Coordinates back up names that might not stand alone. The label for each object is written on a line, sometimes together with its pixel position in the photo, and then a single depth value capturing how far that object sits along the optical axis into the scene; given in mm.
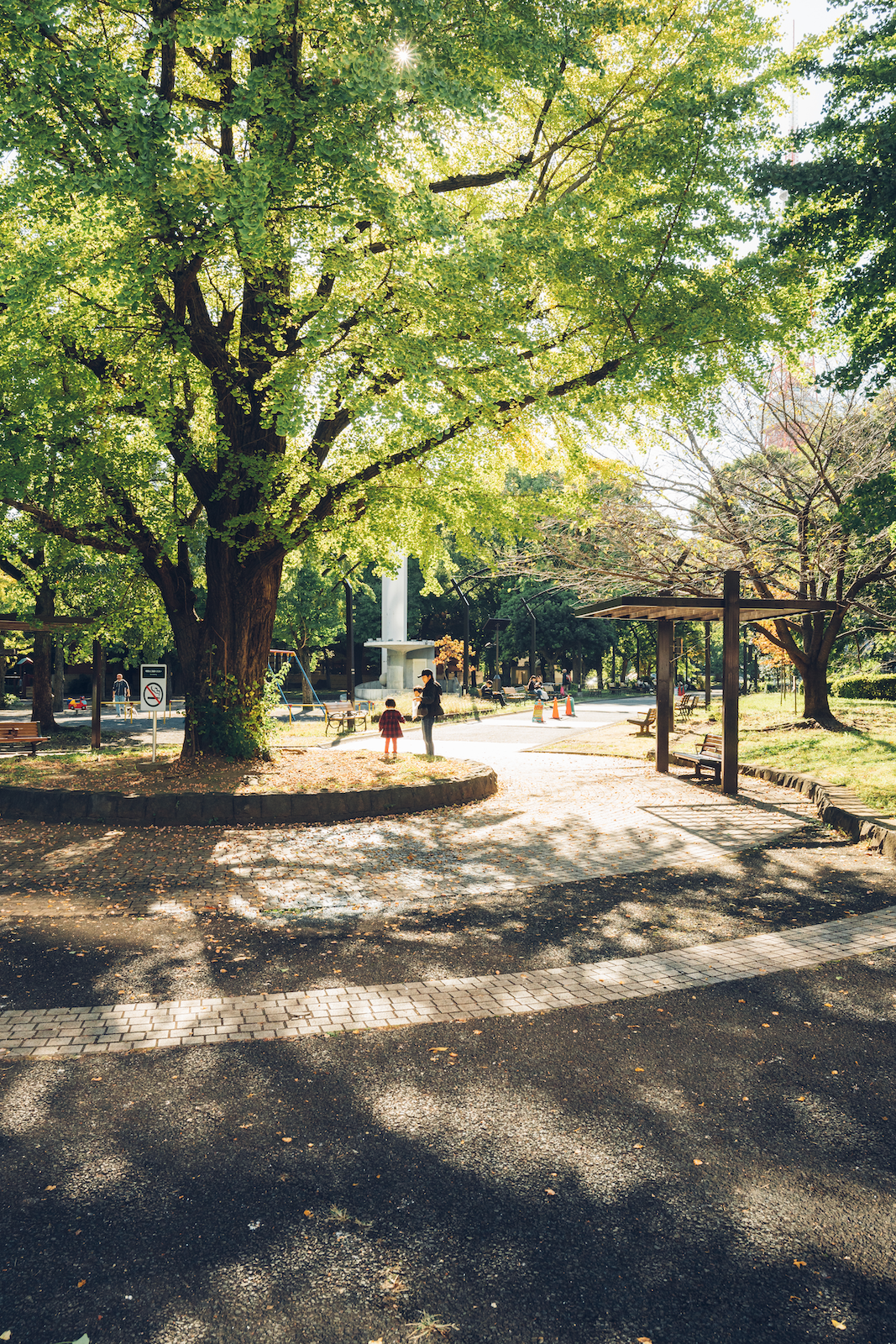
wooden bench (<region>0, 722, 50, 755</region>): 17625
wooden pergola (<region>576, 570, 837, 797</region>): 12586
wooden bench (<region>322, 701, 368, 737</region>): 24531
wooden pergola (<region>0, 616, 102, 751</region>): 17828
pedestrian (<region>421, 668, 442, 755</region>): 16625
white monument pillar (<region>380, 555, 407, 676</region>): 36625
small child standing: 16359
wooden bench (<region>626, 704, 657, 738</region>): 22766
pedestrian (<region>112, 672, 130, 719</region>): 36109
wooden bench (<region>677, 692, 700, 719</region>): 28797
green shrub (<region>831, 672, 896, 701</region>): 33312
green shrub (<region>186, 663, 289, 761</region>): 13289
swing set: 44438
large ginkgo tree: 8484
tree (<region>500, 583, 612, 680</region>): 58094
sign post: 13477
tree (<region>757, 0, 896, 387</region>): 9703
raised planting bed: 10648
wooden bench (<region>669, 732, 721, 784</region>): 14000
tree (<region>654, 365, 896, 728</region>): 18547
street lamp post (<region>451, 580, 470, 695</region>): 39469
